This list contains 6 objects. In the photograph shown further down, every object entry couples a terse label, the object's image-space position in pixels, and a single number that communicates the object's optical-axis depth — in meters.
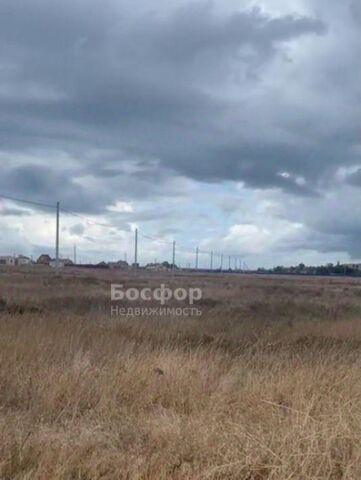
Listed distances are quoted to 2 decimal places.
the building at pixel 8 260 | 140.62
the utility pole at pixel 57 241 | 58.29
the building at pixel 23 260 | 142.99
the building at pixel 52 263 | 133.35
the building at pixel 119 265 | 141.60
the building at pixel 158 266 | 136.65
